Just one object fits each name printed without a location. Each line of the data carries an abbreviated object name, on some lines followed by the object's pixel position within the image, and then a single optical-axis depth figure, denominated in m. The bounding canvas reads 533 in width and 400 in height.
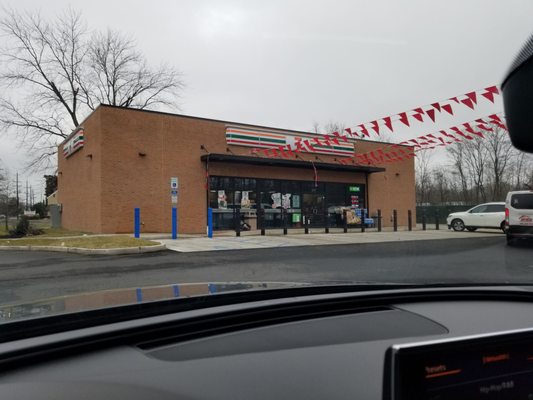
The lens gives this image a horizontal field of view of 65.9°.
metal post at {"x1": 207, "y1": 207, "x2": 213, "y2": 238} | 16.09
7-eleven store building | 17.30
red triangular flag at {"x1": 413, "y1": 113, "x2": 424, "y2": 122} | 14.54
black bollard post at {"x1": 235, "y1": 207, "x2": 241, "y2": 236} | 16.51
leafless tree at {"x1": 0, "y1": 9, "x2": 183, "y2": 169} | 31.48
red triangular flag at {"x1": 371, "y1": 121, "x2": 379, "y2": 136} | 16.70
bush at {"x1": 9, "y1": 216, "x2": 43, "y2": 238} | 16.99
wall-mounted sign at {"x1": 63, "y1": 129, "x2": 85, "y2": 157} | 19.84
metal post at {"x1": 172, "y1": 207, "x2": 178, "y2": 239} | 15.05
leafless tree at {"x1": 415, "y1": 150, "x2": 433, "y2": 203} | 27.81
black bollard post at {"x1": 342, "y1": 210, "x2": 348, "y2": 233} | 19.33
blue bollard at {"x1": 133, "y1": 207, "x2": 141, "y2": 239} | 14.77
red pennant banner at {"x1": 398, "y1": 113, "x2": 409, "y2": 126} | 14.63
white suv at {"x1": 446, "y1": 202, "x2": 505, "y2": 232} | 19.98
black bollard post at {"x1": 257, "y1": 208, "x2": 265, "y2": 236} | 21.09
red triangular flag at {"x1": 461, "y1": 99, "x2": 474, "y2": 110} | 10.81
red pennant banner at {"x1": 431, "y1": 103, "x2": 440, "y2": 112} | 13.64
